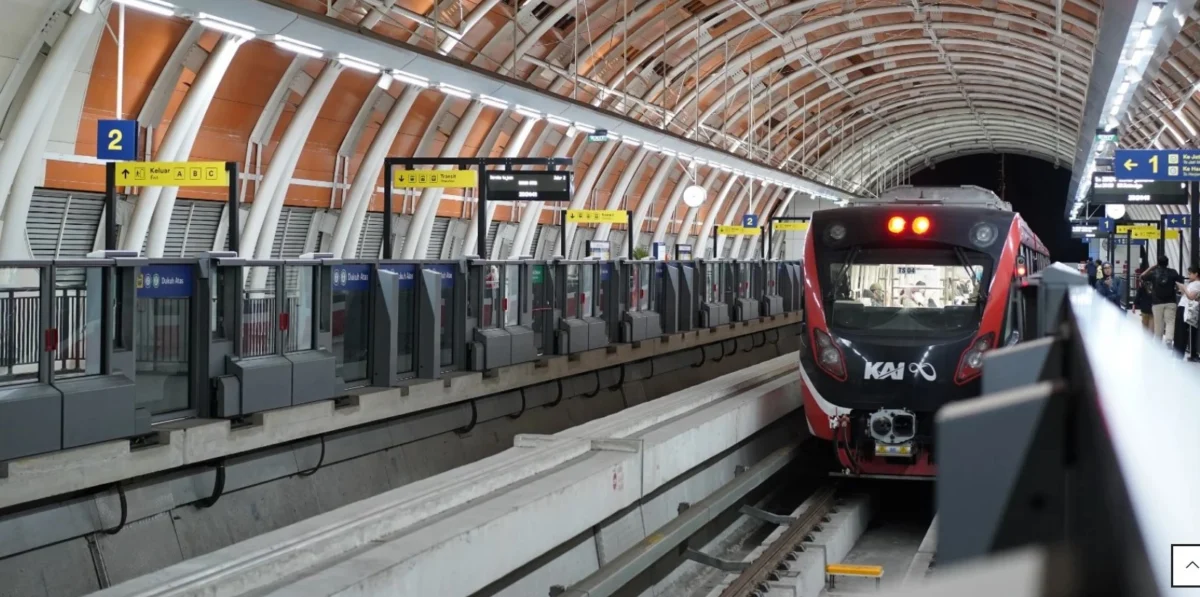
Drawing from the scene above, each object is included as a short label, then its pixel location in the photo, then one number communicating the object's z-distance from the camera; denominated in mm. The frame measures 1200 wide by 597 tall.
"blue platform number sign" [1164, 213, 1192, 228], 35781
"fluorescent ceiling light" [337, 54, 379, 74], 14086
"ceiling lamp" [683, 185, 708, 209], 36938
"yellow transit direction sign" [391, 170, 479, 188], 19391
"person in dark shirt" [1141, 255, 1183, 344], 23000
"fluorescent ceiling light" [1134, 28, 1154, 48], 13578
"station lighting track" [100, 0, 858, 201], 11484
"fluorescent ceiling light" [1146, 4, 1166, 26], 12227
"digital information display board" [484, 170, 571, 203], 20766
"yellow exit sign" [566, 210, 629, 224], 31906
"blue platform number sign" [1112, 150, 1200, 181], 22672
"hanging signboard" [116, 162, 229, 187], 13836
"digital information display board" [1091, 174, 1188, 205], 27406
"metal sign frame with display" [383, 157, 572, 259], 16344
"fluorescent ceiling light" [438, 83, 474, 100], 16597
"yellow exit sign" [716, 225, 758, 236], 42469
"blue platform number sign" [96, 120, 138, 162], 13469
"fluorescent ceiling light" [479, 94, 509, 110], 17616
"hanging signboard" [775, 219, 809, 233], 37656
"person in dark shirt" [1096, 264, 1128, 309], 27394
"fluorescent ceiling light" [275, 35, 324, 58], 12781
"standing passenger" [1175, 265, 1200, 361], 19203
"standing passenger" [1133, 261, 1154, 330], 25609
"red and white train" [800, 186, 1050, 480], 11242
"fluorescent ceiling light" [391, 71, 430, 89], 15148
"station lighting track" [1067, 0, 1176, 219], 12547
